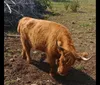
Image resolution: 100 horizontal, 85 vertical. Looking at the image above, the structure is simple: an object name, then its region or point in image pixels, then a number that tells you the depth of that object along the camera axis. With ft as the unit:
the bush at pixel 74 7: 45.90
